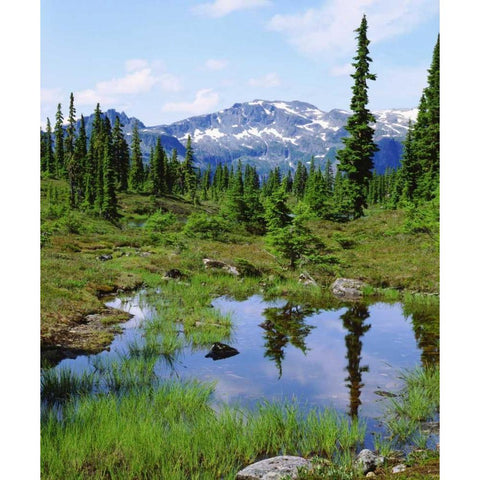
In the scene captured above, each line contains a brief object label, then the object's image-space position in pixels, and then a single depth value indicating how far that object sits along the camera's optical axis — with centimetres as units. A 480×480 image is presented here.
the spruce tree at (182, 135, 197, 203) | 10286
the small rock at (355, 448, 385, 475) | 593
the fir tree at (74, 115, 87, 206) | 6969
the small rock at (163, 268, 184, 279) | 2174
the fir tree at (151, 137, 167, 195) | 9125
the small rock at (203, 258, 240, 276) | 2360
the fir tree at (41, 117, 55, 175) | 9326
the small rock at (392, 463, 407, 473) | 589
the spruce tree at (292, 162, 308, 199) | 14702
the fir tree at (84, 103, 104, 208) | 6640
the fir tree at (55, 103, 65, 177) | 8974
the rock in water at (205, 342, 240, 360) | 1147
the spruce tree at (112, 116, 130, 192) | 8862
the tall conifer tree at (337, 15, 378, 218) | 4000
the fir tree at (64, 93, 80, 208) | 6452
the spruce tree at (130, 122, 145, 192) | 9438
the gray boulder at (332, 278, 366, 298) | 1923
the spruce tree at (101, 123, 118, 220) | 5936
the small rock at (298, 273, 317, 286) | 2086
